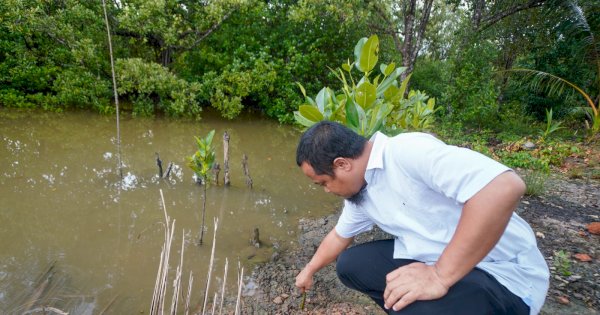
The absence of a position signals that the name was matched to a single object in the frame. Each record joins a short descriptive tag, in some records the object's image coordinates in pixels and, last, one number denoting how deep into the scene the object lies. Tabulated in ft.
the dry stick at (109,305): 8.33
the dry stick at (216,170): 14.98
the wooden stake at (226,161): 14.25
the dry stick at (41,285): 8.34
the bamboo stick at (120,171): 15.60
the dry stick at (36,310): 8.12
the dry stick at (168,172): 15.59
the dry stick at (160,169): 15.18
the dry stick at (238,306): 6.18
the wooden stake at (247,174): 15.23
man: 4.20
